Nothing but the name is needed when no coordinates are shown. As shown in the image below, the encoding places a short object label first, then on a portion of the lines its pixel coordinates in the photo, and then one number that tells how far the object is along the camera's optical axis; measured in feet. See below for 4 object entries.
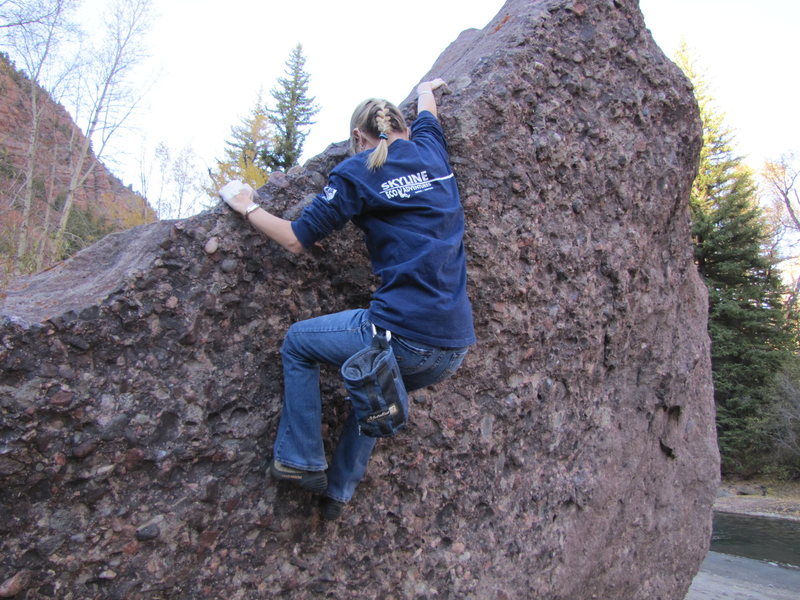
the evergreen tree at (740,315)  65.05
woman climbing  7.38
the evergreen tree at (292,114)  85.92
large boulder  7.34
